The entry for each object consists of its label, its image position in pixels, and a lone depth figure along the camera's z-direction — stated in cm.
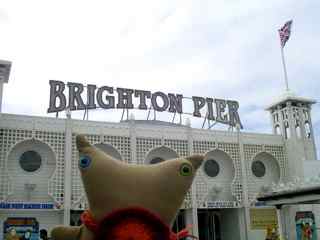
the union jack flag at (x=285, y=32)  2395
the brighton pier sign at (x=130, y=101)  1986
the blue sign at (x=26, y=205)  1693
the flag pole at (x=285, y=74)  2530
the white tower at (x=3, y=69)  1804
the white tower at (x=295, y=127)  2334
